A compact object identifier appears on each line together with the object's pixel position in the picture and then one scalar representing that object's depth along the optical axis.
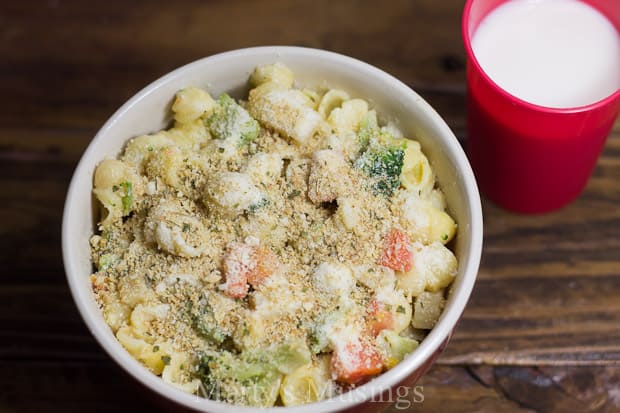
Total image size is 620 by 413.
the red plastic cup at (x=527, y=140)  0.51
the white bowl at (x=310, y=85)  0.43
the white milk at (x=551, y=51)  0.52
